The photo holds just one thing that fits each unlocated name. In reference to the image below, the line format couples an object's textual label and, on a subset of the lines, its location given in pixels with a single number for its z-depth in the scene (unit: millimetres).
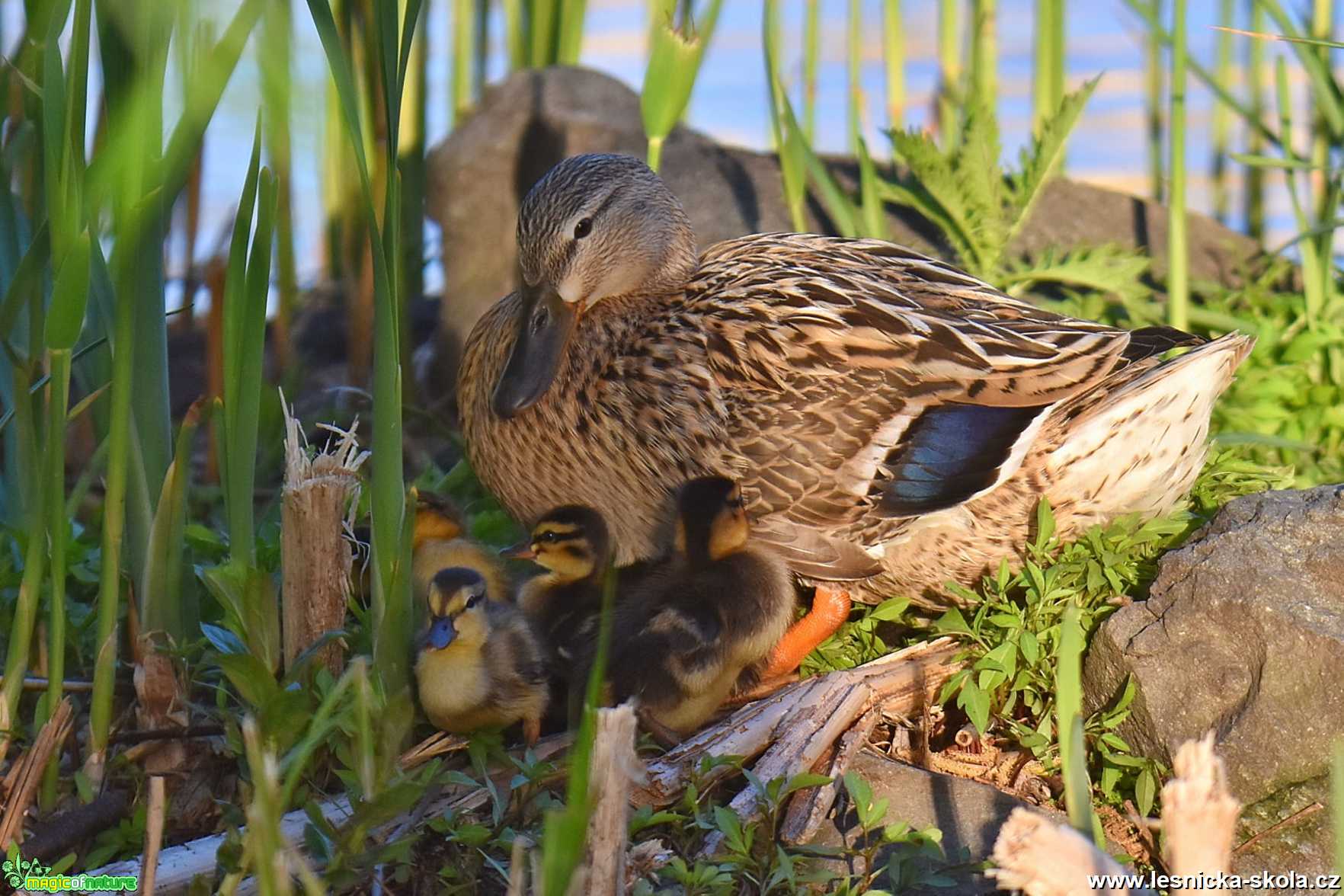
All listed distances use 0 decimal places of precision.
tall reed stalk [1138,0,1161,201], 11539
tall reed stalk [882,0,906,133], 10641
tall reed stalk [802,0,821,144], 10047
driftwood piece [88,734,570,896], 4578
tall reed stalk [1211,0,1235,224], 11266
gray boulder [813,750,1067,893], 4996
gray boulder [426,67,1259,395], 10109
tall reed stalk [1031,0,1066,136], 10039
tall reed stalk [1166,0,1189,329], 7785
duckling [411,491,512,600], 6113
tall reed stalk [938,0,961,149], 10500
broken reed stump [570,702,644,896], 3949
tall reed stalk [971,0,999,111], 10086
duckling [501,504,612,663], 6020
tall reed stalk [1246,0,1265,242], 10937
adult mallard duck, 6059
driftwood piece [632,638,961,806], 5105
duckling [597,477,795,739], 5453
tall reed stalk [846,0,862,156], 9023
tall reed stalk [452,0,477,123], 11984
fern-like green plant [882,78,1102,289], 8414
